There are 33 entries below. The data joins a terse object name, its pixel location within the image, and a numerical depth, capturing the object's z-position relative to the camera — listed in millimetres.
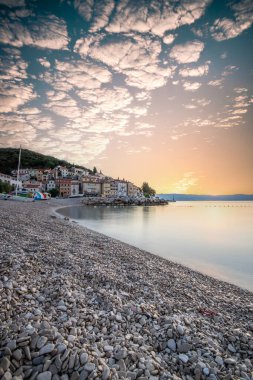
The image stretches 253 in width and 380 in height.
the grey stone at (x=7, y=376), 2562
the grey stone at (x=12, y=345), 2939
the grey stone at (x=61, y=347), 3031
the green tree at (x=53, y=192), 119938
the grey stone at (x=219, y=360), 3542
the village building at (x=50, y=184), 129388
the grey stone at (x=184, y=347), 3719
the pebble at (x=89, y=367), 2823
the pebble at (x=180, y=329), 4123
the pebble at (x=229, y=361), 3579
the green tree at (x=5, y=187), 83938
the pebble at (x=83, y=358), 2941
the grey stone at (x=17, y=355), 2843
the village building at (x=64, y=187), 126812
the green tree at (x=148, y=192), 194250
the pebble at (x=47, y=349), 2959
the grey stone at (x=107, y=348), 3375
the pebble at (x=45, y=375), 2649
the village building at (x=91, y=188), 136250
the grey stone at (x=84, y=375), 2738
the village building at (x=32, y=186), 112738
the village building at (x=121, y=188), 163250
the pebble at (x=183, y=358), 3492
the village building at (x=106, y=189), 147438
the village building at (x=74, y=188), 127312
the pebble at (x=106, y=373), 2788
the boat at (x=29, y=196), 57947
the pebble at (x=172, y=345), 3768
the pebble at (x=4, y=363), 2678
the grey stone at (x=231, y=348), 4012
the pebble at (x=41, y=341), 3055
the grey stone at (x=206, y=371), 3264
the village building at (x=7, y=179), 100188
